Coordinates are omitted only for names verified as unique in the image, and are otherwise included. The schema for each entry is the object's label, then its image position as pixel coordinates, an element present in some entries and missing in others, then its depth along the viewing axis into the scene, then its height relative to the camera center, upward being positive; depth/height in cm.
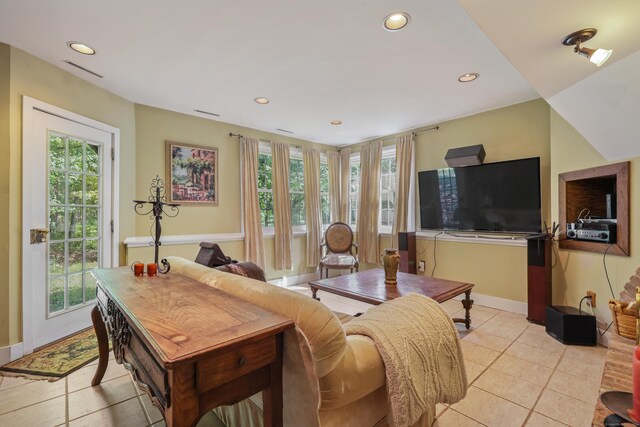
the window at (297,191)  484 +43
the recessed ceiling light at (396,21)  181 +126
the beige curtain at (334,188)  524 +50
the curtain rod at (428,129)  404 +123
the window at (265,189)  446 +43
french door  238 -1
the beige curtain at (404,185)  428 +44
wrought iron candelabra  334 +14
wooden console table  78 -40
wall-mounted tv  318 +20
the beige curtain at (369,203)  470 +21
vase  264 -46
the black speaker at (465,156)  347 +72
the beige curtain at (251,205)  412 +17
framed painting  360 +57
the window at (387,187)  470 +46
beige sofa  94 -54
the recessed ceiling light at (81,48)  216 +131
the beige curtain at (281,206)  446 +15
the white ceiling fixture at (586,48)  134 +81
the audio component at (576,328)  245 -99
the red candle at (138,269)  171 -30
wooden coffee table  235 -65
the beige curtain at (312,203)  487 +22
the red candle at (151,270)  171 -31
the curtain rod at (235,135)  410 +118
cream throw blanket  110 -57
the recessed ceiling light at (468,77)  261 +126
